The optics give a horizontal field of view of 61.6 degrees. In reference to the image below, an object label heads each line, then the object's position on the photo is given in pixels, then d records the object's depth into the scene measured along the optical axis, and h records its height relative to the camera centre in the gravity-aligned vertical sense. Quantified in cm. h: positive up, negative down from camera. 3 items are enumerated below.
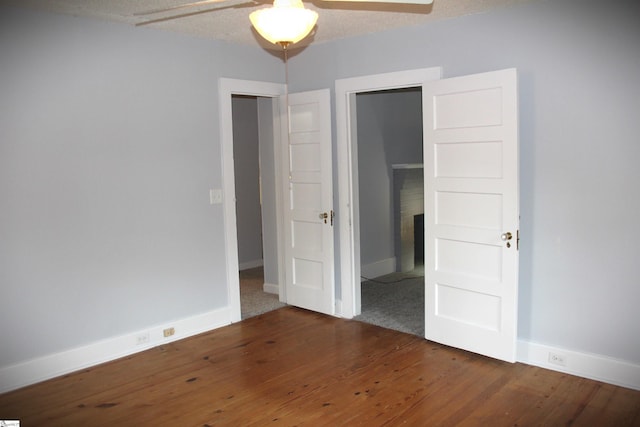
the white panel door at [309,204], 475 -28
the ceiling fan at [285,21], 217 +62
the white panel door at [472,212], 357 -31
